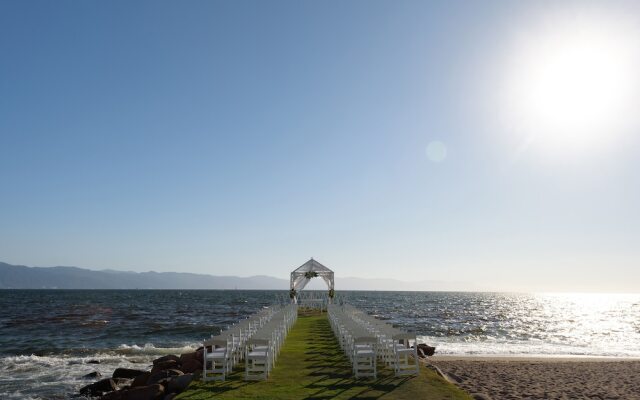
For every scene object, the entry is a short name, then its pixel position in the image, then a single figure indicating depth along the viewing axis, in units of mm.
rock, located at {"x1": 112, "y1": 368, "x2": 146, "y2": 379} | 15336
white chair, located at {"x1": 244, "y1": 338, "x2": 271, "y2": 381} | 9859
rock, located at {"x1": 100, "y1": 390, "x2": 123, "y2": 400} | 11380
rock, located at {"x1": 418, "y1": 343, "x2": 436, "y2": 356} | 19444
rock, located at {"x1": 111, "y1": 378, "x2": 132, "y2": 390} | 14031
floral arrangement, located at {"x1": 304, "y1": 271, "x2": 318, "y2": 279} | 29831
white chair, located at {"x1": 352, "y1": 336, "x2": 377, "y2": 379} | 10109
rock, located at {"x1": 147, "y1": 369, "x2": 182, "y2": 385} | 12211
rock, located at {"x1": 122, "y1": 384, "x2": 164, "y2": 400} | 10250
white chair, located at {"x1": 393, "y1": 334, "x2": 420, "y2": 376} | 10422
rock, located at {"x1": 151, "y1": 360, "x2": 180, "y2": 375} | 14594
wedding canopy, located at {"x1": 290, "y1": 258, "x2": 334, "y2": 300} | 29688
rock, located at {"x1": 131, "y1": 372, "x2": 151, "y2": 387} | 12852
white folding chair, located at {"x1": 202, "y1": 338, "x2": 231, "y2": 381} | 9945
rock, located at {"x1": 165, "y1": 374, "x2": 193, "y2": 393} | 10073
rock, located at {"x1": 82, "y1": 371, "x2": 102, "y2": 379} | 15700
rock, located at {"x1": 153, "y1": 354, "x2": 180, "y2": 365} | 16072
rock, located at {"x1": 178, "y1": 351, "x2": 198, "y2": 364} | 14984
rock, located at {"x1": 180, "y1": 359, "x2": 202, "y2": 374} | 14134
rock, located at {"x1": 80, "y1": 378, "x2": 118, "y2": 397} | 13336
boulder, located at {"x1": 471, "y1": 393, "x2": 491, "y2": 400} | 9864
